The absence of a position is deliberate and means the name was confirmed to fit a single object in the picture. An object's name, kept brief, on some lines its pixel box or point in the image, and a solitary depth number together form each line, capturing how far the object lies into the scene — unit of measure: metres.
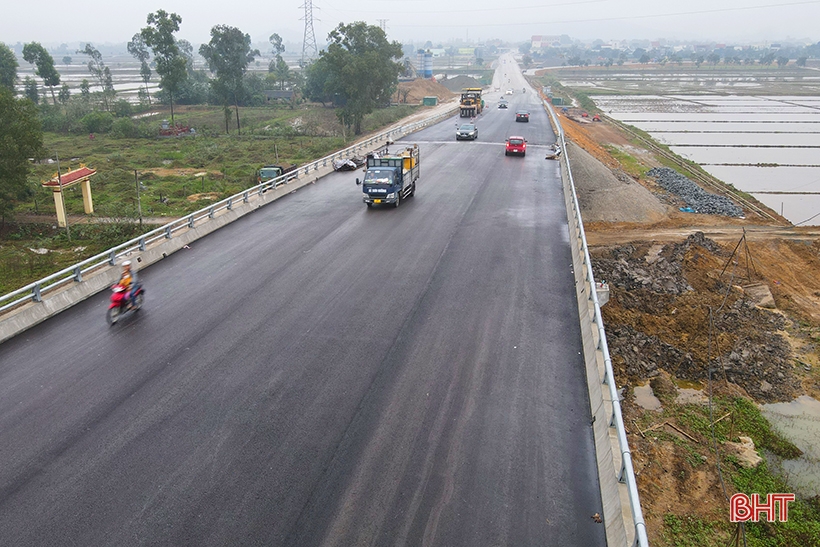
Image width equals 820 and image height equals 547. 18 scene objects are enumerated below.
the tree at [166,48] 71.56
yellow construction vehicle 73.33
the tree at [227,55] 83.83
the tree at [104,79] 101.58
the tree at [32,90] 101.76
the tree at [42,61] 95.89
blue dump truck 27.25
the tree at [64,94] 103.12
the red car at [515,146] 42.34
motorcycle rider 15.33
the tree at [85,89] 108.12
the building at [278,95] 118.53
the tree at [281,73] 140.05
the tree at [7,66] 92.06
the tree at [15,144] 33.78
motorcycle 15.16
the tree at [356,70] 65.25
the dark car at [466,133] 51.00
